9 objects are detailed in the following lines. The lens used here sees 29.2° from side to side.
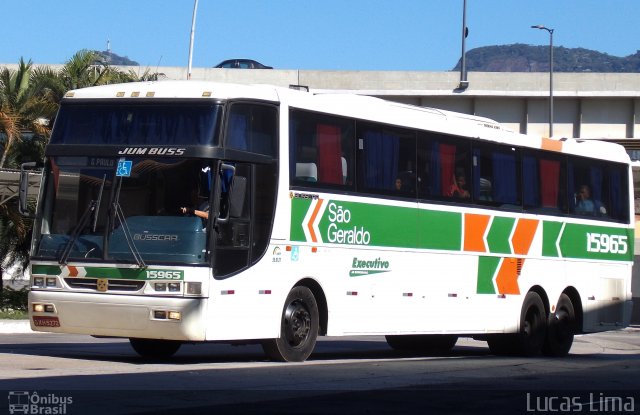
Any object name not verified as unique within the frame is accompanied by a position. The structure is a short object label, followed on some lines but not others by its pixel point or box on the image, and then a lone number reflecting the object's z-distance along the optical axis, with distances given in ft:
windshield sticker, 49.32
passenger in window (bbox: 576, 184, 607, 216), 75.10
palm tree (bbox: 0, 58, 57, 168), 99.25
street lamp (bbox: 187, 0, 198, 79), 154.10
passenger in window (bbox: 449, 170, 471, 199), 63.98
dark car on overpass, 196.45
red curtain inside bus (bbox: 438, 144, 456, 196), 63.16
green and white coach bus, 48.49
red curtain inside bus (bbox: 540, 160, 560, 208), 71.82
